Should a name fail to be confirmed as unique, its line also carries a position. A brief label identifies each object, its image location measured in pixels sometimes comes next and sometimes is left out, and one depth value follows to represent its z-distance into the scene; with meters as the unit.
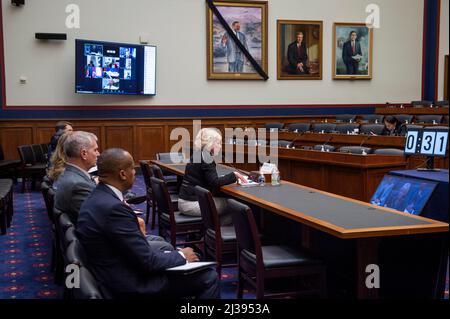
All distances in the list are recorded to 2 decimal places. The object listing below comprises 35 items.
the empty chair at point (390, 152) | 7.01
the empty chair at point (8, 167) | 10.02
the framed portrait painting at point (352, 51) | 13.77
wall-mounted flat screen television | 11.38
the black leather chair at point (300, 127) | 11.77
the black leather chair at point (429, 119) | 10.92
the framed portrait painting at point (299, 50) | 13.37
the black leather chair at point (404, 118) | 11.01
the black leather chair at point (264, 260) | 3.43
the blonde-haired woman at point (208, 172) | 4.95
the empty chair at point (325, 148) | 8.06
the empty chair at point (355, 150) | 7.34
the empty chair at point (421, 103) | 13.12
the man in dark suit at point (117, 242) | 2.76
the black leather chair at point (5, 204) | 6.44
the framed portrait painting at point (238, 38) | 12.83
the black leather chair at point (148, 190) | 6.56
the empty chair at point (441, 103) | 12.60
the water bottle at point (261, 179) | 5.12
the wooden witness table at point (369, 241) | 3.24
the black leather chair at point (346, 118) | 12.71
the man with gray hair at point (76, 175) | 3.92
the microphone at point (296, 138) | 10.38
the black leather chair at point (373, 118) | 12.15
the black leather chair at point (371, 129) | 9.80
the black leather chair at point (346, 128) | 10.57
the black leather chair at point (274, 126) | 12.49
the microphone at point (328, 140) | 9.74
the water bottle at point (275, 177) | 5.07
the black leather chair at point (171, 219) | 4.96
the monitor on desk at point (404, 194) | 4.07
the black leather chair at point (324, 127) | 11.16
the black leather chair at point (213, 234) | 4.18
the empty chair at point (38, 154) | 10.29
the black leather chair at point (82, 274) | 2.23
